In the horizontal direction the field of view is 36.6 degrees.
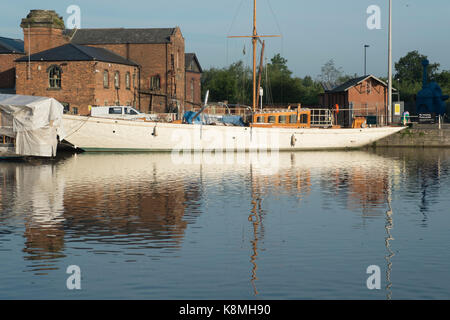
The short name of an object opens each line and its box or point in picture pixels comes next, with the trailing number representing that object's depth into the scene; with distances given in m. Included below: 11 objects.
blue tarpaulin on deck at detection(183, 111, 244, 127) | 46.44
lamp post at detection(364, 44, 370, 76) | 97.43
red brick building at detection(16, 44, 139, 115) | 60.56
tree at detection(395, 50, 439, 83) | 139.12
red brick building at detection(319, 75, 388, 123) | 66.44
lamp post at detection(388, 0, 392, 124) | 52.84
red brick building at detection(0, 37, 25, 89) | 73.12
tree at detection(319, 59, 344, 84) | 142.75
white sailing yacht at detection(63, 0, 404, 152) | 44.66
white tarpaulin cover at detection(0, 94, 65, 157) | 38.22
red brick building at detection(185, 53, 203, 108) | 83.31
